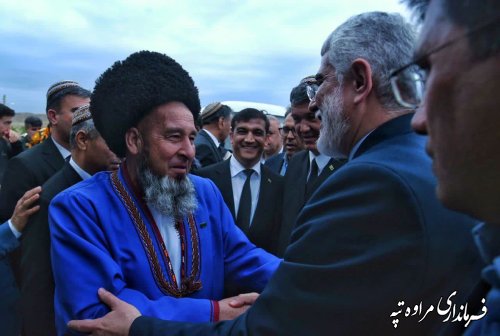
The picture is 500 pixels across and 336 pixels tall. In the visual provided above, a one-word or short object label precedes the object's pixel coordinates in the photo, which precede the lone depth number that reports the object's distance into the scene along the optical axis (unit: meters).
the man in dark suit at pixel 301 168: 3.71
